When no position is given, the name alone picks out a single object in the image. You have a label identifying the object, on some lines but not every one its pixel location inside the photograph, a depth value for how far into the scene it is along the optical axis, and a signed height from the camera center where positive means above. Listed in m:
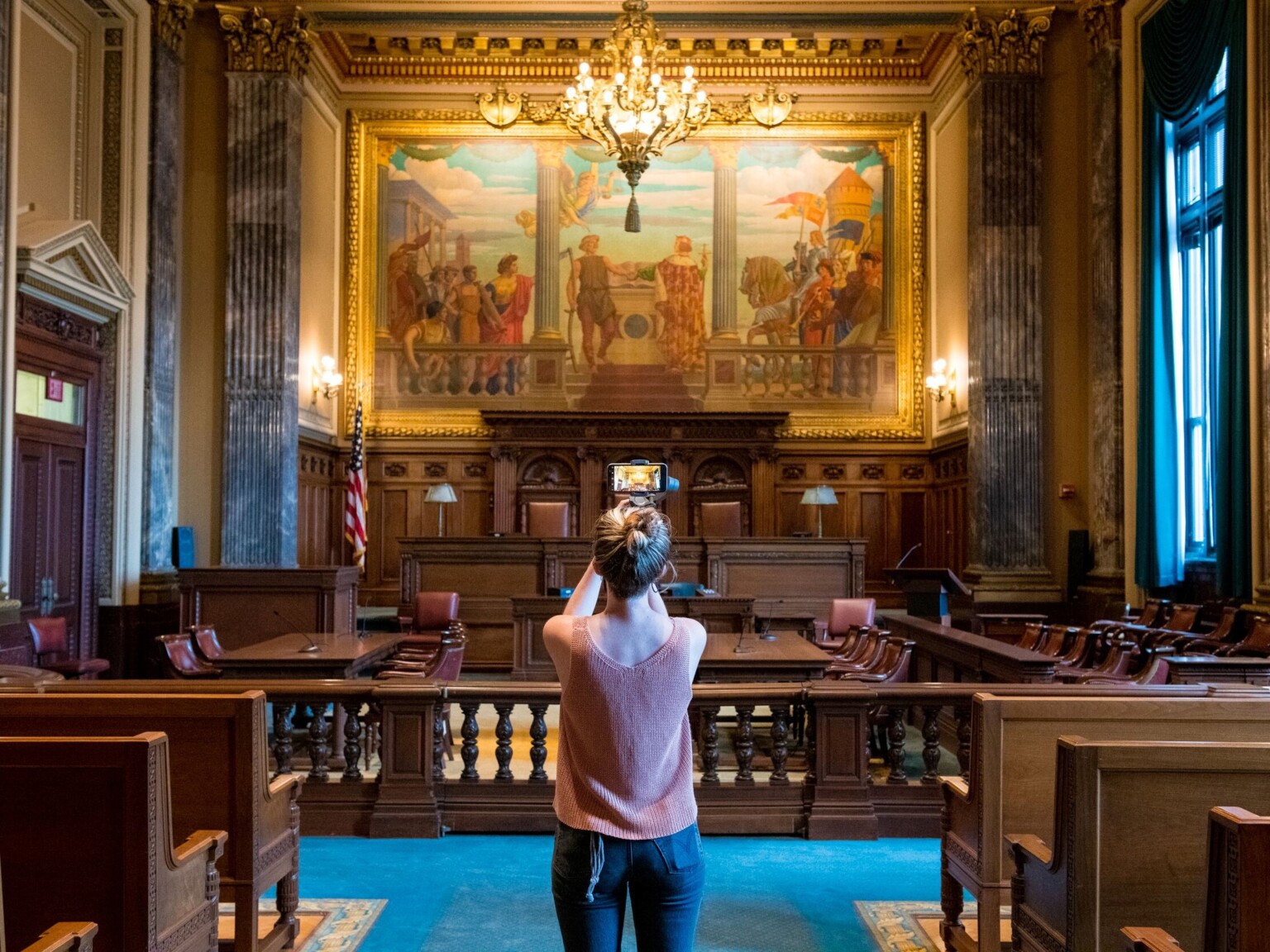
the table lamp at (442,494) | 15.48 +0.25
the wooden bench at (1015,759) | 3.99 -0.88
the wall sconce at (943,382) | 15.98 +1.81
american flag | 14.60 +0.08
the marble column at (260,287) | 13.61 +2.68
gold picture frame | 17.42 +3.90
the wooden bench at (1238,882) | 2.00 -0.65
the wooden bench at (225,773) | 3.98 -0.90
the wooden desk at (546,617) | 11.48 -1.06
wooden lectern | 11.53 -0.81
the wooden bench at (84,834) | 2.90 -0.81
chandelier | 10.67 +3.82
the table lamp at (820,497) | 15.40 +0.22
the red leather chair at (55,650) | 9.64 -1.13
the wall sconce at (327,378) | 16.08 +1.87
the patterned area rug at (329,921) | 4.39 -1.63
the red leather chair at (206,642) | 9.27 -1.05
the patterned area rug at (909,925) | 4.41 -1.64
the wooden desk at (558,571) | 13.18 -0.68
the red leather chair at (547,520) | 16.52 -0.10
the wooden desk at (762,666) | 7.73 -1.01
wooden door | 10.37 +0.29
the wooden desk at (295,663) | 7.61 -0.98
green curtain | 9.84 +1.87
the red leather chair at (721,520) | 16.66 -0.10
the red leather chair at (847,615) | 11.00 -0.96
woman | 2.54 -0.56
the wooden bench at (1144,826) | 2.93 -0.79
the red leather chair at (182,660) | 8.45 -1.09
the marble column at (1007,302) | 13.58 +2.48
